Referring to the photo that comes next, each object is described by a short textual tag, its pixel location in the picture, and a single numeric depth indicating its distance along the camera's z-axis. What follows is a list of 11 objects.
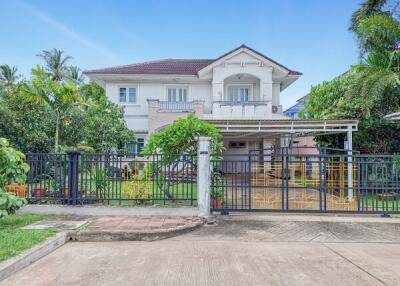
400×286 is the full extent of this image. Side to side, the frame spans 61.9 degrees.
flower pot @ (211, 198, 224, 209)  9.19
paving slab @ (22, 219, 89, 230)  7.35
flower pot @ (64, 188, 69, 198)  9.06
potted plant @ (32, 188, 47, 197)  9.16
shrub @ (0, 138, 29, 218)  6.14
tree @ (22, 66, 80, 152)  12.19
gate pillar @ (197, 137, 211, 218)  8.55
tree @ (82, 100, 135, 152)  15.17
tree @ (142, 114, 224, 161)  9.47
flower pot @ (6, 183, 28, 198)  9.02
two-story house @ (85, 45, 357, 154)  18.92
